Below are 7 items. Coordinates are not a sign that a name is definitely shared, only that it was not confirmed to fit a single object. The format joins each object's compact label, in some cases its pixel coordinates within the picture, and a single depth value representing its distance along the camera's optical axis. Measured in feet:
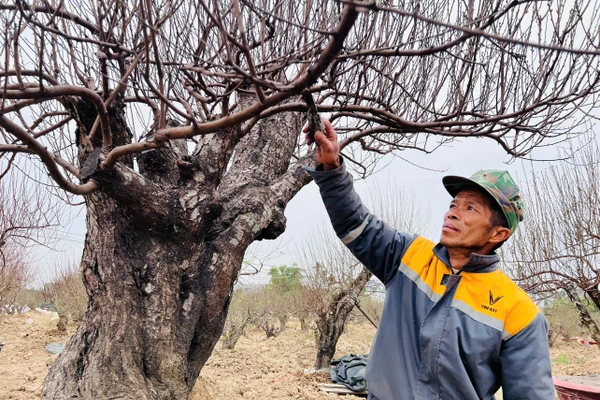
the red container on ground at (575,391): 11.82
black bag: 20.36
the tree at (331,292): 24.95
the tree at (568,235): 22.00
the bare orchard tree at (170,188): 6.54
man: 5.11
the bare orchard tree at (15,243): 30.19
